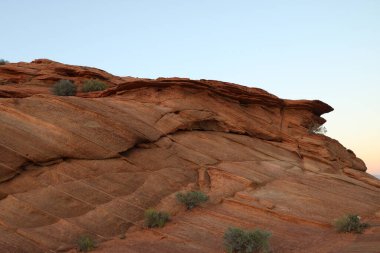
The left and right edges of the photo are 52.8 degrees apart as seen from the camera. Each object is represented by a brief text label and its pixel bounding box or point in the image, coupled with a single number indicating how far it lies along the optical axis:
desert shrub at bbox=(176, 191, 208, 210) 17.34
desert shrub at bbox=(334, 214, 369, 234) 15.99
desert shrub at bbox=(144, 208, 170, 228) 15.44
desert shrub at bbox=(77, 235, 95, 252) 13.06
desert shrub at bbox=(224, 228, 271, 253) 13.32
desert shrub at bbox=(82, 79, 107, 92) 26.93
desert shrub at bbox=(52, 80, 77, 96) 25.17
